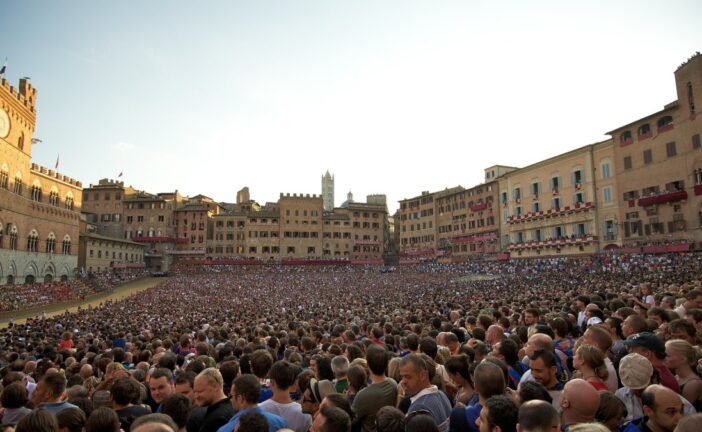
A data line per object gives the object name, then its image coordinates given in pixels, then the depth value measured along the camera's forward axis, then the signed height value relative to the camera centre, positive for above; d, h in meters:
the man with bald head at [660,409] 3.47 -1.35
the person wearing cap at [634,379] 4.19 -1.32
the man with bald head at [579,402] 3.44 -1.26
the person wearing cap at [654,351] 4.71 -1.19
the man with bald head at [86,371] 7.37 -1.99
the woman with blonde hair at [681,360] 4.70 -1.27
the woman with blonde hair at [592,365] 4.64 -1.28
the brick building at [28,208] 43.44 +6.18
